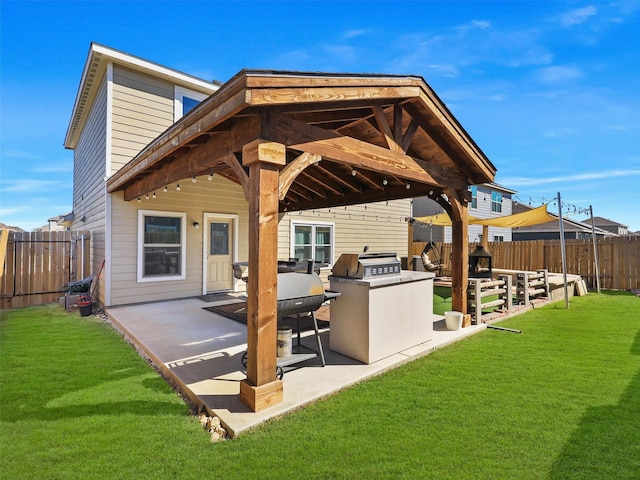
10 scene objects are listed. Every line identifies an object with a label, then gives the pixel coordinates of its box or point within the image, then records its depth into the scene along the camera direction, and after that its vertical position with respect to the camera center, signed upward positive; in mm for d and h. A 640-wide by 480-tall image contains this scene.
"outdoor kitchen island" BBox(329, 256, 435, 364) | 3617 -791
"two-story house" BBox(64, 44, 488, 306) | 6621 +1160
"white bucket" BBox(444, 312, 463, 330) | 5008 -1119
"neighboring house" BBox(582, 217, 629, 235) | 31511 +2486
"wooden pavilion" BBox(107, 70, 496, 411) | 2645 +1182
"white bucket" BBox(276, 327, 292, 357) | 3283 -977
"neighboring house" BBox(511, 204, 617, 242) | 22588 +1442
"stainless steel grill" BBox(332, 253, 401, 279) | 3764 -194
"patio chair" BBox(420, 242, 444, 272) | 10450 -469
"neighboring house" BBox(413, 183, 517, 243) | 18156 +2436
